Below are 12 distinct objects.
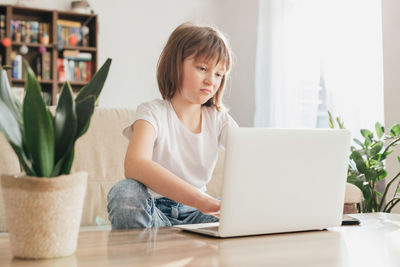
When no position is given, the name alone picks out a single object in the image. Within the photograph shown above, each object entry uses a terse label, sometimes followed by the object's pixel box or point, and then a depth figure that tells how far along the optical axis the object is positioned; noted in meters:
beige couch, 1.93
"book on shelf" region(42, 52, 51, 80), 4.38
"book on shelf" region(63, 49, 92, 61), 4.45
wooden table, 0.73
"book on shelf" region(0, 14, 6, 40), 4.28
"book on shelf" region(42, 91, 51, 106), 4.37
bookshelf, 4.30
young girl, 1.17
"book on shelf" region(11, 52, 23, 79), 4.29
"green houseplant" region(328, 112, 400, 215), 2.42
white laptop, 0.91
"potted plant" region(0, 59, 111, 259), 0.65
